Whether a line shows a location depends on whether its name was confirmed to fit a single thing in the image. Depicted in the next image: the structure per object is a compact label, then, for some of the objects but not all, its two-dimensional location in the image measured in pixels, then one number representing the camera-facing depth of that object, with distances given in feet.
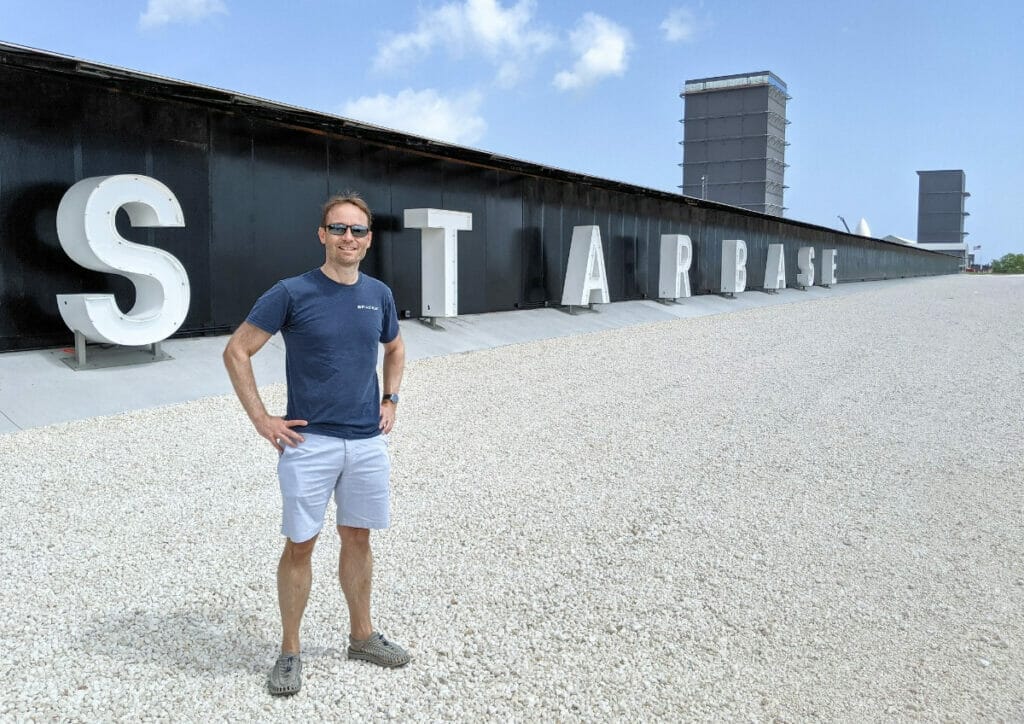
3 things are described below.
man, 11.25
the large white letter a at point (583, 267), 65.21
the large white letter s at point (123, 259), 32.22
